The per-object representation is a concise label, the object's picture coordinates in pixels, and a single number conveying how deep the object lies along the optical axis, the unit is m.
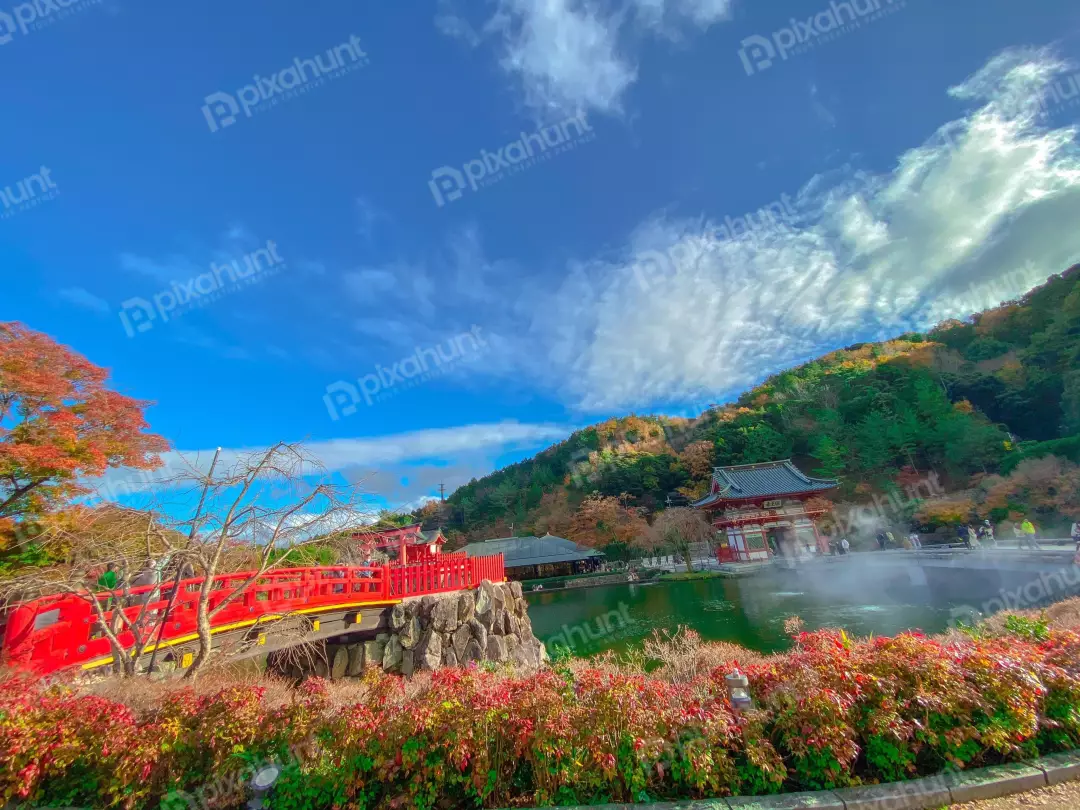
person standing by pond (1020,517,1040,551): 13.99
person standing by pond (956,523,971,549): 17.79
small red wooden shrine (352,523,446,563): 13.45
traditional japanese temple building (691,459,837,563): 25.53
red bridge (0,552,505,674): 4.68
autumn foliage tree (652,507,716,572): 26.86
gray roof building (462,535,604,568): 30.08
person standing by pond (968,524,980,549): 15.76
